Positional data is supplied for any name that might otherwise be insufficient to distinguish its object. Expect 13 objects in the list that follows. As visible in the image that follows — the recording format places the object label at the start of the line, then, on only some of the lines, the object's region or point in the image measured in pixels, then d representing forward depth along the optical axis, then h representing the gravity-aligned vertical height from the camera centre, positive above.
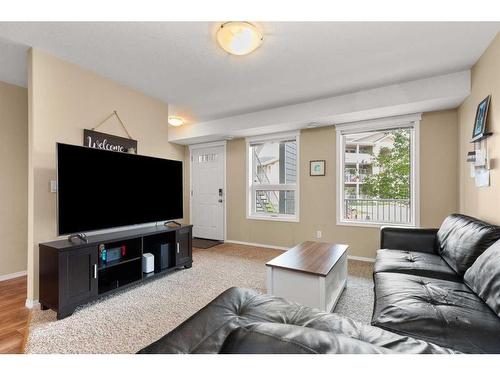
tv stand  2.01 -0.75
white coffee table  1.86 -0.73
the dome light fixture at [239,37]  1.86 +1.20
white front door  5.00 -0.08
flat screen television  2.19 -0.01
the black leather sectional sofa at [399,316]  0.60 -0.58
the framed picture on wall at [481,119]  2.18 +0.65
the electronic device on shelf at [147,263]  2.75 -0.85
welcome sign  2.71 +0.56
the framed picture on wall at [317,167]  3.96 +0.35
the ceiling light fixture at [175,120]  4.36 +1.25
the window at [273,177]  4.33 +0.21
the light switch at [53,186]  2.37 +0.02
